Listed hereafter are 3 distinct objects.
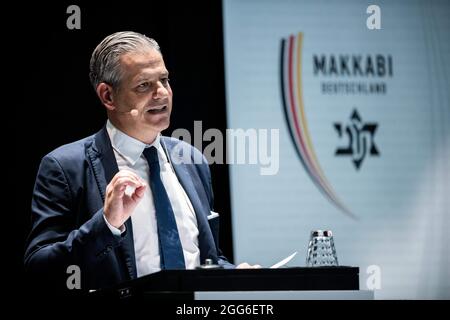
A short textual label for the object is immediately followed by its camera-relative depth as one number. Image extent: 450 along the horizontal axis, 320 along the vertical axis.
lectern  3.92
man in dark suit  5.21
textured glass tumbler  4.95
